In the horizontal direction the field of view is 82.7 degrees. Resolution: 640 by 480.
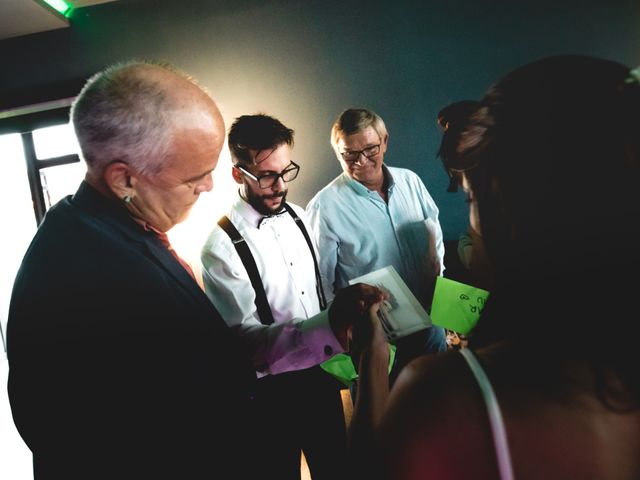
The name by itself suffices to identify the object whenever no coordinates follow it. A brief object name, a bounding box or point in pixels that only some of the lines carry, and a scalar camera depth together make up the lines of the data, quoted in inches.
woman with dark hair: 19.0
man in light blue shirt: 87.8
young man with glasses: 53.3
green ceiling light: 99.6
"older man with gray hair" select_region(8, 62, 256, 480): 27.6
